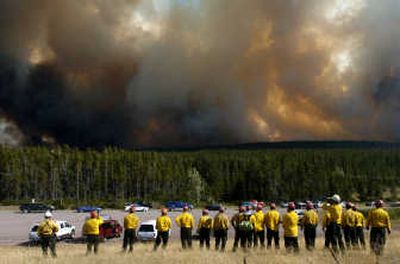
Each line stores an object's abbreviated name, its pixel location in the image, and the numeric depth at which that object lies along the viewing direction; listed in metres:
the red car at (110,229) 45.09
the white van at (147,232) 43.91
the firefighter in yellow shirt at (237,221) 26.06
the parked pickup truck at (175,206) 99.06
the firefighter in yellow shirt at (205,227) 27.98
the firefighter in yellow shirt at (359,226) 25.55
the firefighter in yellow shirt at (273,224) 25.91
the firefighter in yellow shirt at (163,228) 26.95
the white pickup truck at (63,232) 42.25
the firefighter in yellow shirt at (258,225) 26.23
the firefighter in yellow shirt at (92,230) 25.66
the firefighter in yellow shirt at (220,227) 27.02
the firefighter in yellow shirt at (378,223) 24.02
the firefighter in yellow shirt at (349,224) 25.19
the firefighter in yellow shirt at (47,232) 25.80
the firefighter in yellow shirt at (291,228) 24.48
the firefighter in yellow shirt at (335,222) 24.23
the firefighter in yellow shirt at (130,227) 26.80
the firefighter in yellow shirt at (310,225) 25.27
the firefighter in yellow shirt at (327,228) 24.44
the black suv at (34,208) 92.56
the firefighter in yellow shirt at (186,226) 27.38
